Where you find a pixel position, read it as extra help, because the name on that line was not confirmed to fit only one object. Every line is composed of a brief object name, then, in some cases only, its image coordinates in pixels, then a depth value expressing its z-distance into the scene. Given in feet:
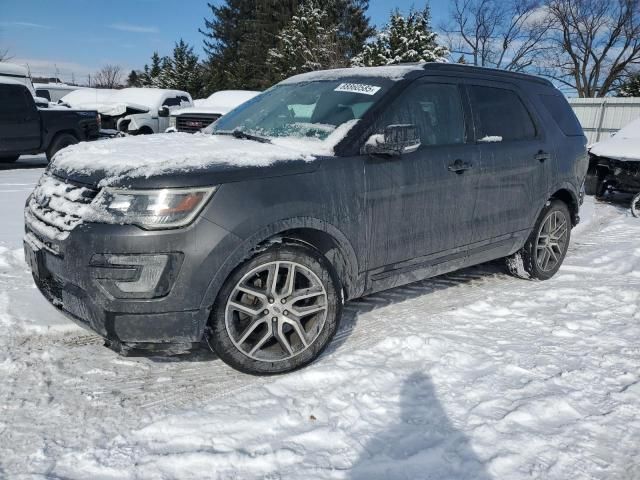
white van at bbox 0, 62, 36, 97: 36.94
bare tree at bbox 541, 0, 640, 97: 103.24
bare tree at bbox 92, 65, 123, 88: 215.92
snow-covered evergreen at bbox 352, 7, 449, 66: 66.08
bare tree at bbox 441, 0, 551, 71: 107.96
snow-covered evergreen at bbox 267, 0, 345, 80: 74.90
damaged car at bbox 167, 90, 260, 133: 37.96
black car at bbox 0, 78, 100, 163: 34.50
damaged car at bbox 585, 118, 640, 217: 28.27
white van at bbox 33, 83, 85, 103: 71.87
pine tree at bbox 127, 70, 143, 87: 181.16
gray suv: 8.32
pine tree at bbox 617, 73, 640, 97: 98.58
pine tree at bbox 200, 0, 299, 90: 119.44
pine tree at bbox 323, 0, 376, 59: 110.42
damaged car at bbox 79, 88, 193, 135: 50.80
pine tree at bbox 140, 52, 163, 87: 159.06
